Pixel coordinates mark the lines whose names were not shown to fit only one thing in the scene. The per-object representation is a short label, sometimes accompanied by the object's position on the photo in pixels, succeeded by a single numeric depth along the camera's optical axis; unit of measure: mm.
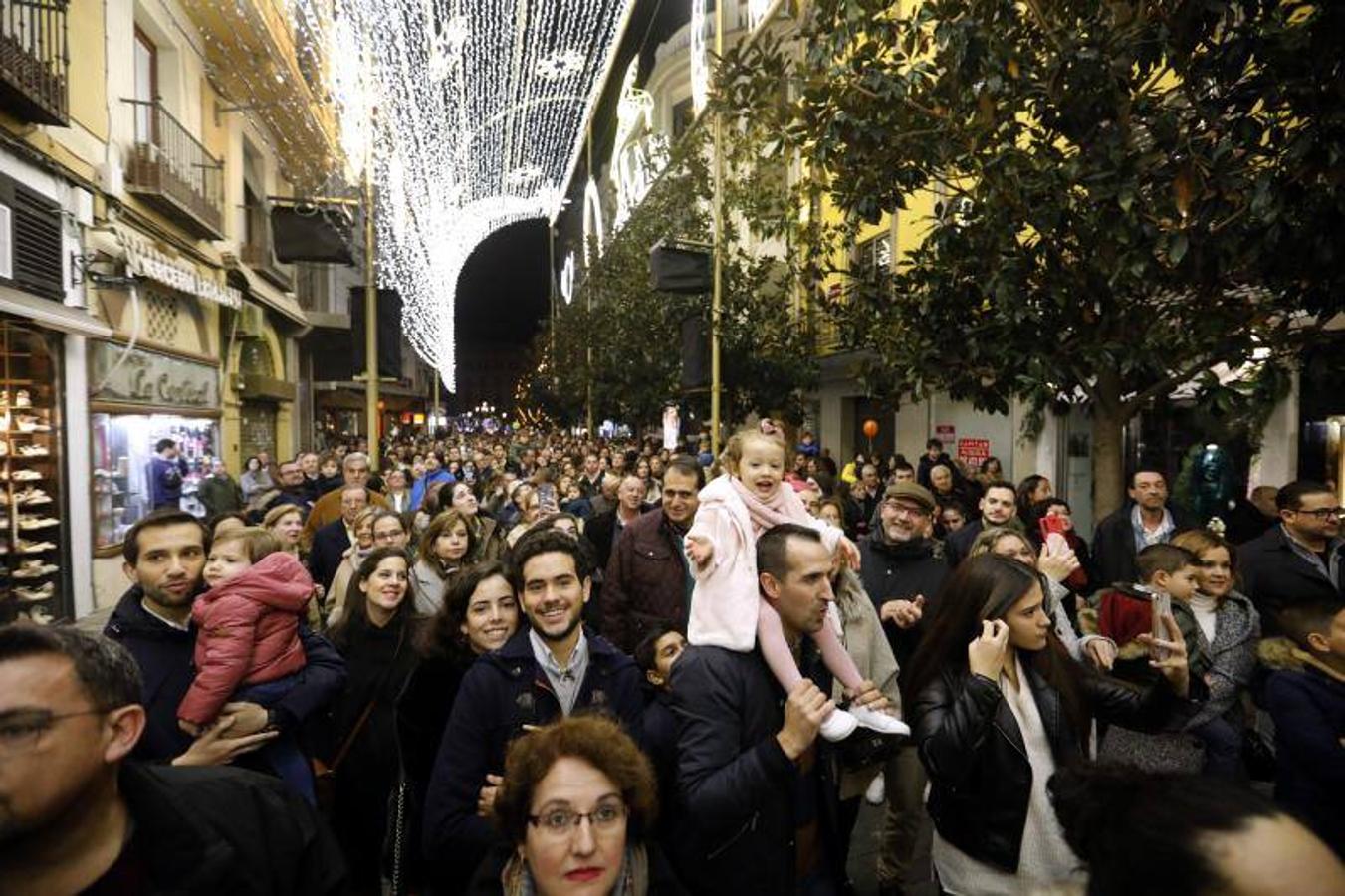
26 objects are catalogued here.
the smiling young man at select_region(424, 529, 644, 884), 2527
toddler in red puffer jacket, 2820
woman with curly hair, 1791
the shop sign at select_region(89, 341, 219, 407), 11312
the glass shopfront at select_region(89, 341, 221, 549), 11266
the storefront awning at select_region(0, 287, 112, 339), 8258
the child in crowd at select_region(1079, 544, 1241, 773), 3154
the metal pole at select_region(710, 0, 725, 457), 11547
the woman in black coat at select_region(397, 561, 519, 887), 3170
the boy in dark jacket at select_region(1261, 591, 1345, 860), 2744
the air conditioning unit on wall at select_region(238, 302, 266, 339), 18453
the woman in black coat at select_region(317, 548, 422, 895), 3664
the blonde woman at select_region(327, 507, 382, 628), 5215
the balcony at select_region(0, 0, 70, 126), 8125
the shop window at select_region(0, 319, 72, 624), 9016
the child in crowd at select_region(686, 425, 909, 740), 2498
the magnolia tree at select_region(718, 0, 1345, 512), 4859
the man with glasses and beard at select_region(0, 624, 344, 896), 1386
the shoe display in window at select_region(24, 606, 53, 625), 9125
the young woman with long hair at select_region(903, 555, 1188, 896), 2465
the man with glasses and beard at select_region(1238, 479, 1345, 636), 4719
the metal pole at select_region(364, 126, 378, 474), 9922
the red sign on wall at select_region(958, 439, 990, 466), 15648
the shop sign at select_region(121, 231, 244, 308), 11375
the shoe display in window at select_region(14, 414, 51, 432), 9320
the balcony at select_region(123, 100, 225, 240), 11953
